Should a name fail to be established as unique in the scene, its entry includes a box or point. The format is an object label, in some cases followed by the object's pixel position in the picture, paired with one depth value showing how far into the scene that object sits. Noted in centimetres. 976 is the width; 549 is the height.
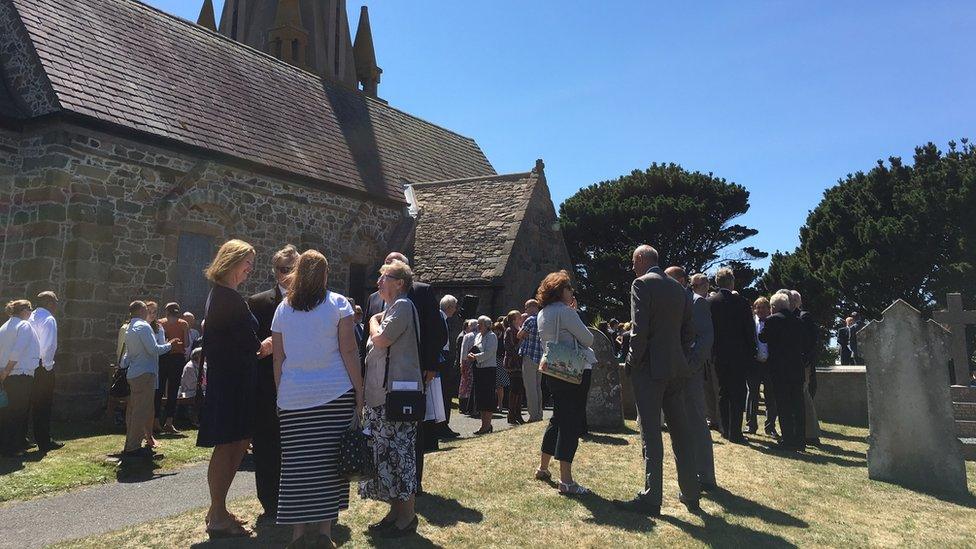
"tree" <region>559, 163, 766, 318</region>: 3597
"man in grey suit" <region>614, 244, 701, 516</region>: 488
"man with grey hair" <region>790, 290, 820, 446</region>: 796
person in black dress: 422
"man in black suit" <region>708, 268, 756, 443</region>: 753
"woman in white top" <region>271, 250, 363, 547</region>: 383
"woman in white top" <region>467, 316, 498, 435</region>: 945
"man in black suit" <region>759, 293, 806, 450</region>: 748
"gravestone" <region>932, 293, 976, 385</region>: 1041
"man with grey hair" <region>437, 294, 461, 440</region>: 767
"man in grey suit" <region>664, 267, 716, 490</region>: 562
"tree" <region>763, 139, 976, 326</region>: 2603
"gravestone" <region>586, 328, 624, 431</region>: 873
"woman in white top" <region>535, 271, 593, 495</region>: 531
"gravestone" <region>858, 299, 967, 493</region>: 585
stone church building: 1050
